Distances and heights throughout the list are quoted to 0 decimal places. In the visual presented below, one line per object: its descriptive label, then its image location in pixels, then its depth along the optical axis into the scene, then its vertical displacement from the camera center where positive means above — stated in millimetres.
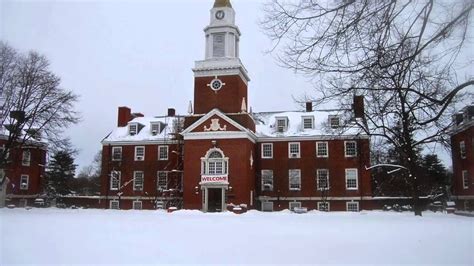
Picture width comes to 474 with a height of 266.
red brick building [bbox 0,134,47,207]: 47719 +939
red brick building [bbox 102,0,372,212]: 42438 +3780
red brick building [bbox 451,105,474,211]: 37347 +2583
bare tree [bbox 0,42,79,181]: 30138 +6072
